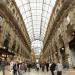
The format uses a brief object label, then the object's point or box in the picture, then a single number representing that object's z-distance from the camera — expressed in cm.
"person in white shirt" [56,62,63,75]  635
